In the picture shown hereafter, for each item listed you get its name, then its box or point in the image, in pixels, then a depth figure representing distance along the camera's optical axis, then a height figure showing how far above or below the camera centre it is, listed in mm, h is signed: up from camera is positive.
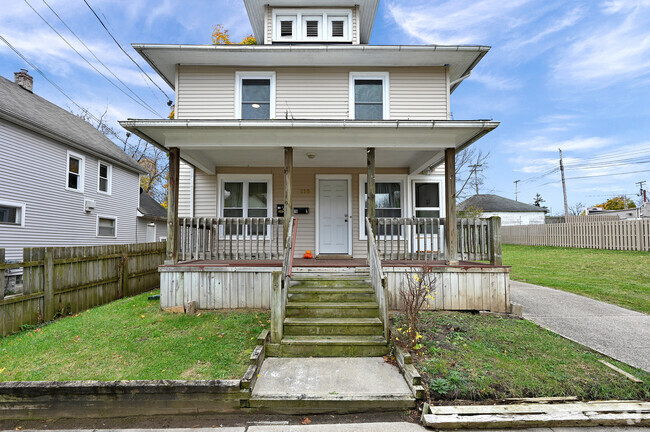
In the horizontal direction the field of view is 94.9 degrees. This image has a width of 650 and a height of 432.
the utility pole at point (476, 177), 29872 +5481
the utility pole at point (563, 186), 25119 +3467
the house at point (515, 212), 35844 +1844
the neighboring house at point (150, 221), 16688 +629
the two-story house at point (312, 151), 5926 +1837
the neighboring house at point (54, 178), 9758 +2132
